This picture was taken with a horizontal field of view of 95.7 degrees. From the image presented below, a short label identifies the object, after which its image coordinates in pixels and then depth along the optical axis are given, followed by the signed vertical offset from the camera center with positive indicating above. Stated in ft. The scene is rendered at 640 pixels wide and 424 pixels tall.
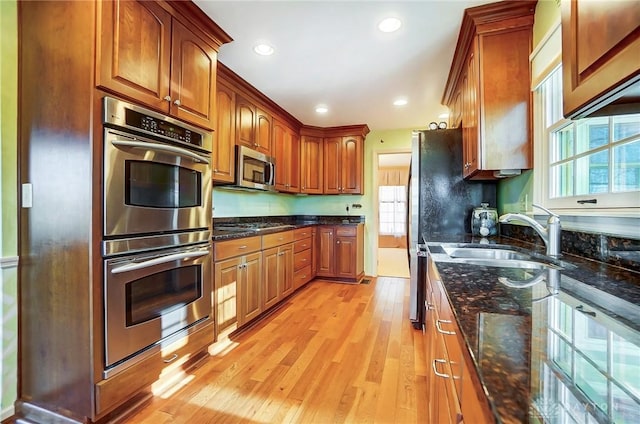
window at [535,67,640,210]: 3.90 +0.88
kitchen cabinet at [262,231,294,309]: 9.59 -2.04
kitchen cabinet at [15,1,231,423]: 4.49 +0.26
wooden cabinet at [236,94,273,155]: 9.75 +3.06
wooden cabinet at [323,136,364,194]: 14.76 +2.33
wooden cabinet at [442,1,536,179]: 6.12 +2.69
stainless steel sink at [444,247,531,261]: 5.52 -0.84
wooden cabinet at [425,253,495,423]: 1.52 -1.23
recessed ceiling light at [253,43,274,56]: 7.52 +4.26
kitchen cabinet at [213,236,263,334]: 7.27 -1.99
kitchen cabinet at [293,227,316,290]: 11.94 -2.04
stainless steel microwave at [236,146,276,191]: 9.57 +1.45
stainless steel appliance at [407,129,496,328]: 8.56 +0.49
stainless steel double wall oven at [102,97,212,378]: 4.68 -0.41
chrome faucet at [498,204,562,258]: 4.58 -0.38
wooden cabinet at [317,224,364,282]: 14.17 -2.07
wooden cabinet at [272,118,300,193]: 12.51 +2.45
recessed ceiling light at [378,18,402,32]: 6.46 +4.24
